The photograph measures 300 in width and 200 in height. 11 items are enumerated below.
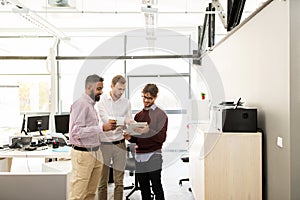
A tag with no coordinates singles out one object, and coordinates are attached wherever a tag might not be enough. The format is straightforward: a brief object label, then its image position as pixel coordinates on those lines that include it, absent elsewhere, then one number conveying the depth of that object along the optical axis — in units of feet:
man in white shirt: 10.48
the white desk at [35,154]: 11.71
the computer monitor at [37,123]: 15.14
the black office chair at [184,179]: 15.67
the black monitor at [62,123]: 15.26
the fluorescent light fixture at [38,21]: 12.45
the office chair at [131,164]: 13.49
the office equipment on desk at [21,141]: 12.98
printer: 9.27
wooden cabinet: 9.06
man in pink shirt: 9.06
